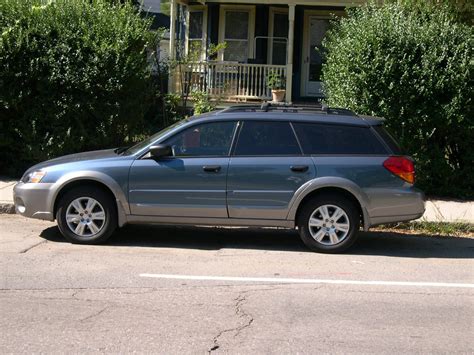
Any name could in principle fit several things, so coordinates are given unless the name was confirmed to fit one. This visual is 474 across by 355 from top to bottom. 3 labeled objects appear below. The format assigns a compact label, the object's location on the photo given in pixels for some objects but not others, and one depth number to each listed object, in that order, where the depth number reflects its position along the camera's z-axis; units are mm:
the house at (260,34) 18641
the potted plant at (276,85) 16953
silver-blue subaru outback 7820
